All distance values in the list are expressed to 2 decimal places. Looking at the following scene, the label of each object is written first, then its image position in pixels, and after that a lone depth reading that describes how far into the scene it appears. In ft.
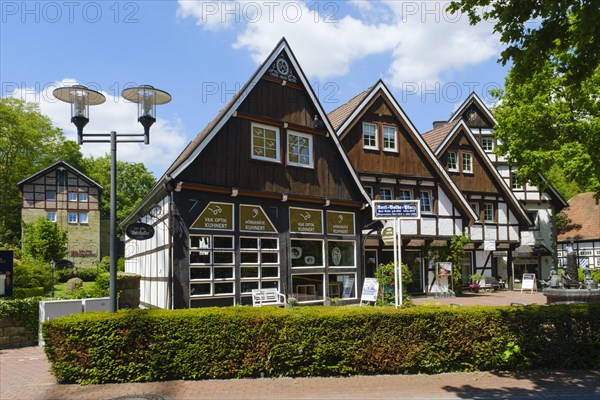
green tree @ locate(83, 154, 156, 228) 225.76
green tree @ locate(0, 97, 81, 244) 156.76
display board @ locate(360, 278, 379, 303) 52.65
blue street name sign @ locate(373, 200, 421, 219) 39.63
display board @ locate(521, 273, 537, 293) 87.61
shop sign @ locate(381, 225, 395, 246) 55.36
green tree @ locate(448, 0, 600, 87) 24.54
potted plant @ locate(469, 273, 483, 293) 85.71
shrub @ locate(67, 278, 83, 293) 95.72
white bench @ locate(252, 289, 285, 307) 47.03
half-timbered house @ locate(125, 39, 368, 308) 44.45
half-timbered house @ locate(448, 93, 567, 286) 104.06
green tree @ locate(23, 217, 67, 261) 122.93
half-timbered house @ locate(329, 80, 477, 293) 75.00
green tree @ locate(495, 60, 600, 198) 64.08
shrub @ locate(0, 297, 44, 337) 39.45
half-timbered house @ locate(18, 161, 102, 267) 143.95
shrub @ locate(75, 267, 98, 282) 130.41
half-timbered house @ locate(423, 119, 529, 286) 88.07
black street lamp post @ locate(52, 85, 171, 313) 29.45
